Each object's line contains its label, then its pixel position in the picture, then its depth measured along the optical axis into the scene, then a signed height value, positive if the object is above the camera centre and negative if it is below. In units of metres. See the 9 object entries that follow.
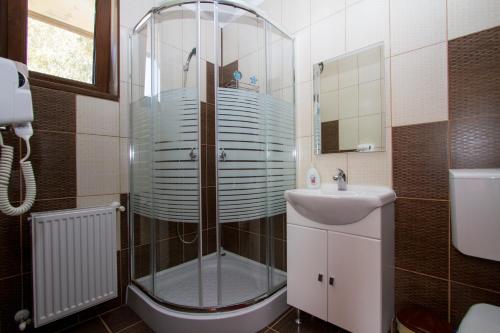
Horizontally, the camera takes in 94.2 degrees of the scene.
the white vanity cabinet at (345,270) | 1.12 -0.54
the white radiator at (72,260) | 1.21 -0.52
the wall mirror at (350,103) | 1.41 +0.42
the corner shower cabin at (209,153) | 1.41 +0.10
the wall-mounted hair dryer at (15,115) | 0.95 +0.23
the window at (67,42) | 1.27 +0.79
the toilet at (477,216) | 0.93 -0.21
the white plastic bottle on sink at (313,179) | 1.62 -0.08
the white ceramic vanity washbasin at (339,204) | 1.10 -0.18
